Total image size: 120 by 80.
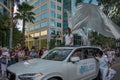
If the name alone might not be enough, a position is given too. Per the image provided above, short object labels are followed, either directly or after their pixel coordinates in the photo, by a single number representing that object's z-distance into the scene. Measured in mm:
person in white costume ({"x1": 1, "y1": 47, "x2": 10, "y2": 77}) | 3804
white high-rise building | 23679
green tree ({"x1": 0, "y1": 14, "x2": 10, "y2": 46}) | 9818
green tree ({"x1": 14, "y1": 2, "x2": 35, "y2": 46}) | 12297
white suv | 2158
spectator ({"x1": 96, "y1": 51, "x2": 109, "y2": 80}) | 3115
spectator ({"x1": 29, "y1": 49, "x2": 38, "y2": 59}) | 4929
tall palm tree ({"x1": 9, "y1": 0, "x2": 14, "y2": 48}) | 7397
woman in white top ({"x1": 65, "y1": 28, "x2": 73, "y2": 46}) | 3202
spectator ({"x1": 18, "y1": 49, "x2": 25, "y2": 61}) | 4511
